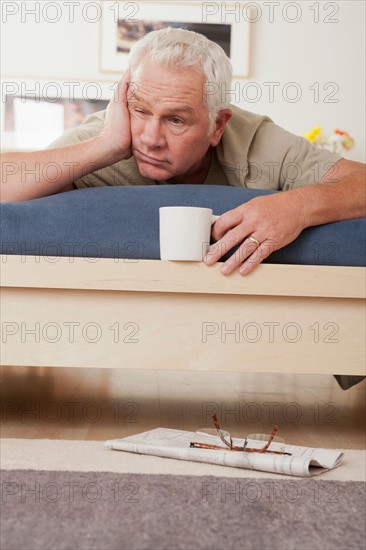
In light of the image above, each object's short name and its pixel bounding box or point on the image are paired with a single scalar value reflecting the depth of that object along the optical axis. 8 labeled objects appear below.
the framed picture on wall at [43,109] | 4.51
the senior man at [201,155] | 1.37
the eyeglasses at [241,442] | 1.26
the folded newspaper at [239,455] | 1.17
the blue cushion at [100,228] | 1.37
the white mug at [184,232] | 1.29
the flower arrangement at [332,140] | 4.28
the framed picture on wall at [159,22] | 4.48
